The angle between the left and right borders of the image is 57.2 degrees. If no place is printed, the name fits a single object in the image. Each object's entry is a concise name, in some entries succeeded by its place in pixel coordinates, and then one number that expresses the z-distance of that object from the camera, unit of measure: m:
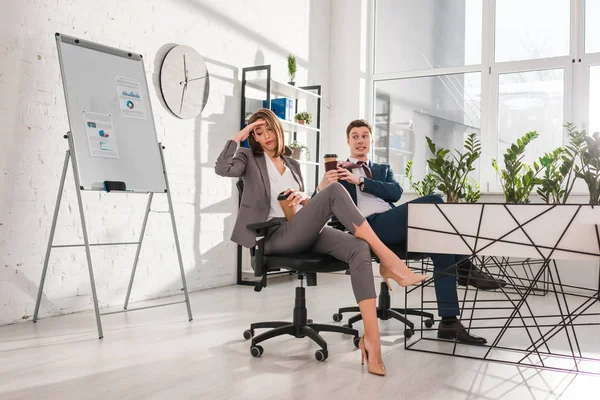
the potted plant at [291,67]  4.91
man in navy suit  2.63
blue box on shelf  4.74
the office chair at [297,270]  2.30
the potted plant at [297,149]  4.84
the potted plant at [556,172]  3.92
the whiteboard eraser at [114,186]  2.85
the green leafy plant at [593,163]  2.79
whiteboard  2.81
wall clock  3.81
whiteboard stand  2.70
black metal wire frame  2.13
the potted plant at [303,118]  4.94
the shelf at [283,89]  4.63
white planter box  2.11
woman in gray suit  2.21
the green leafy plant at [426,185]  4.87
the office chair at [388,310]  2.72
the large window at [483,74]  4.88
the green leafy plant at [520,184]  3.79
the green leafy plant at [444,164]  2.82
